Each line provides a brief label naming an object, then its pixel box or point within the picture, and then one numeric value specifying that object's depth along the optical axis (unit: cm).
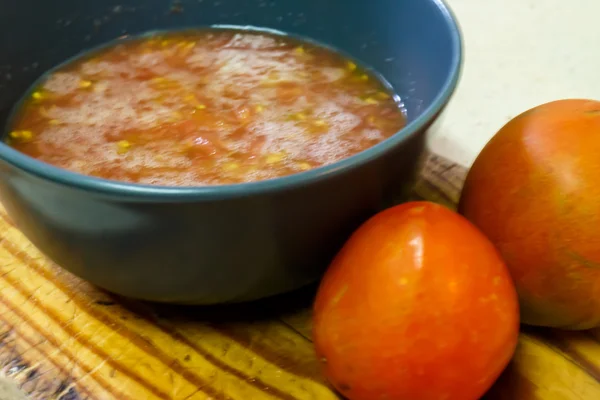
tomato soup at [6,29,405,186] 42
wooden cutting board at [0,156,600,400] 38
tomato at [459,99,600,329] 37
